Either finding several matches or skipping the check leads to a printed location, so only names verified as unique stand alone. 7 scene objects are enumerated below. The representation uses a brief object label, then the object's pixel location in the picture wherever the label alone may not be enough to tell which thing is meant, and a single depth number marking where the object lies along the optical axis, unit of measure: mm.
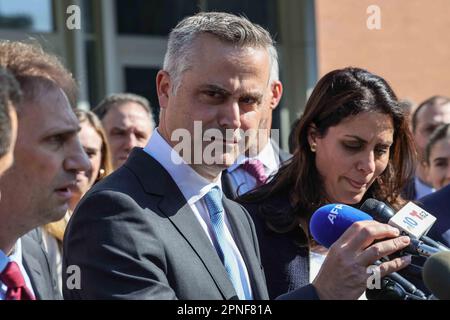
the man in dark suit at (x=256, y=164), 4719
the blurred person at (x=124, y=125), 6102
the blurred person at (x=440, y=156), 5957
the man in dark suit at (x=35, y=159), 2533
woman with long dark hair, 3732
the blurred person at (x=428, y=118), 6910
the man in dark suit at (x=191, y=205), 2639
